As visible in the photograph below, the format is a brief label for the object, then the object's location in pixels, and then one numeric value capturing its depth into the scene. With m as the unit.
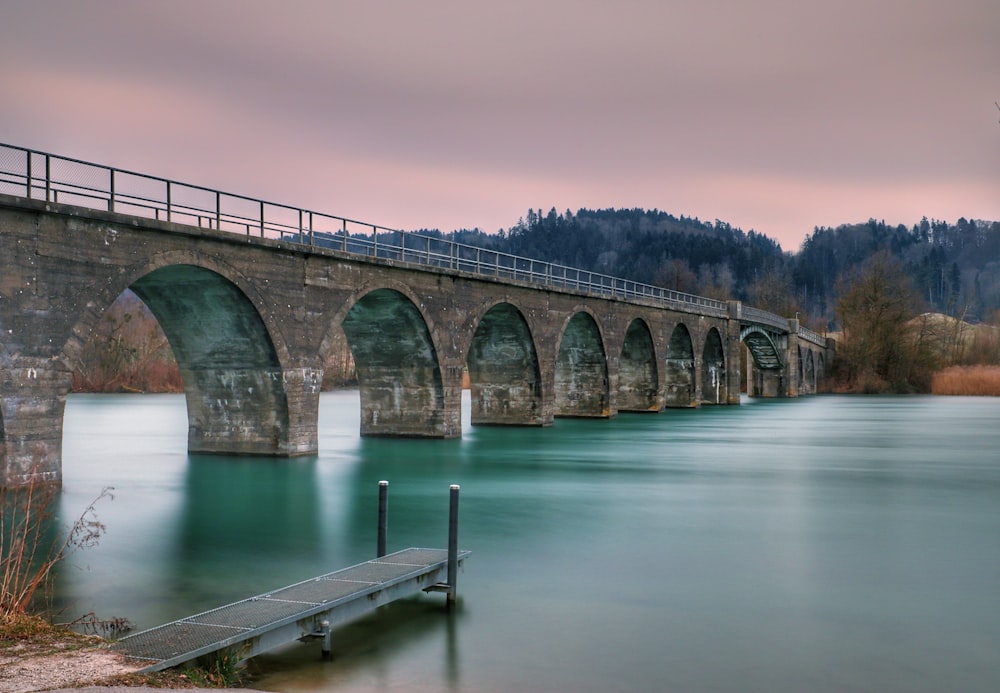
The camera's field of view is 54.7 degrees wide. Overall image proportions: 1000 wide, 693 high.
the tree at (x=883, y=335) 92.38
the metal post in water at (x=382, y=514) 12.37
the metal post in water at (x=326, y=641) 9.38
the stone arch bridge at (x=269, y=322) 19.61
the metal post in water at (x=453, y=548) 11.54
